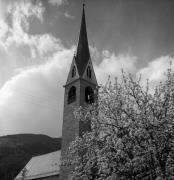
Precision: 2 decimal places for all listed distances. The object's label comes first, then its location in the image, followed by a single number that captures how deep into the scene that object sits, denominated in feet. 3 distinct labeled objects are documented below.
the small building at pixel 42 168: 128.19
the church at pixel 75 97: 110.52
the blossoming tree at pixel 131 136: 37.70
